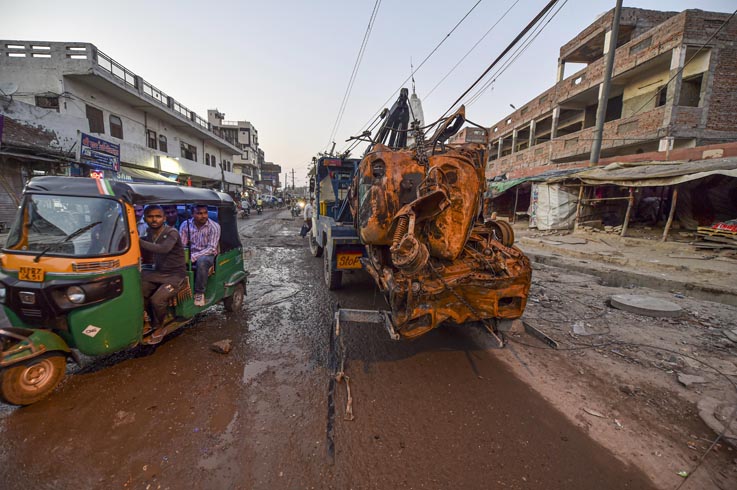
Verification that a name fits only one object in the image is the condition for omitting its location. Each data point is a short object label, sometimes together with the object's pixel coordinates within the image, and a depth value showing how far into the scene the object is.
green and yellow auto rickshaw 2.55
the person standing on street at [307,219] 11.39
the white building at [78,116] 11.25
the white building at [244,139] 49.66
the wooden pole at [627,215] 10.47
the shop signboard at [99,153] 12.76
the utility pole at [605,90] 10.77
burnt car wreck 2.87
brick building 13.84
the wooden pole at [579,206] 12.70
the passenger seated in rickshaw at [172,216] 4.64
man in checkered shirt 3.94
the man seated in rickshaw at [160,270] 3.33
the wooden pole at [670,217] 9.36
